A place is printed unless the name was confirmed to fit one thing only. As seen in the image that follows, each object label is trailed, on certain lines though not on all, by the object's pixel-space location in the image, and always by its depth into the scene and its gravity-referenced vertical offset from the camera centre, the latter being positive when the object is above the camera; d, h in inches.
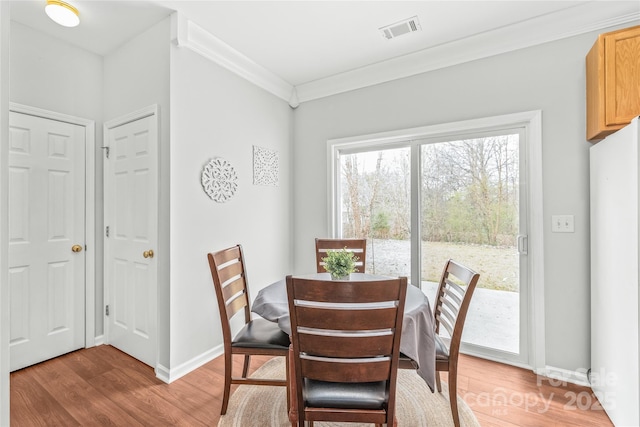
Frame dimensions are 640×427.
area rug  69.9 -48.1
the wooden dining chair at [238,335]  71.8 -30.1
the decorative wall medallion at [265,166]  119.0 +19.8
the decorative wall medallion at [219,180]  98.7 +11.8
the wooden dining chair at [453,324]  61.2 -24.6
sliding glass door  96.8 -1.2
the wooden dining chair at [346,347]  48.4 -22.2
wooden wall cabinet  69.5 +31.9
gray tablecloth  58.0 -22.2
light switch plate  86.0 -2.8
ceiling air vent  90.8 +58.2
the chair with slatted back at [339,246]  109.3 -11.6
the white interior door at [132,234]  93.9 -6.6
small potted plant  74.5 -12.4
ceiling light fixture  80.0 +54.5
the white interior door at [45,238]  91.0 -7.7
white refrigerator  59.9 -13.5
